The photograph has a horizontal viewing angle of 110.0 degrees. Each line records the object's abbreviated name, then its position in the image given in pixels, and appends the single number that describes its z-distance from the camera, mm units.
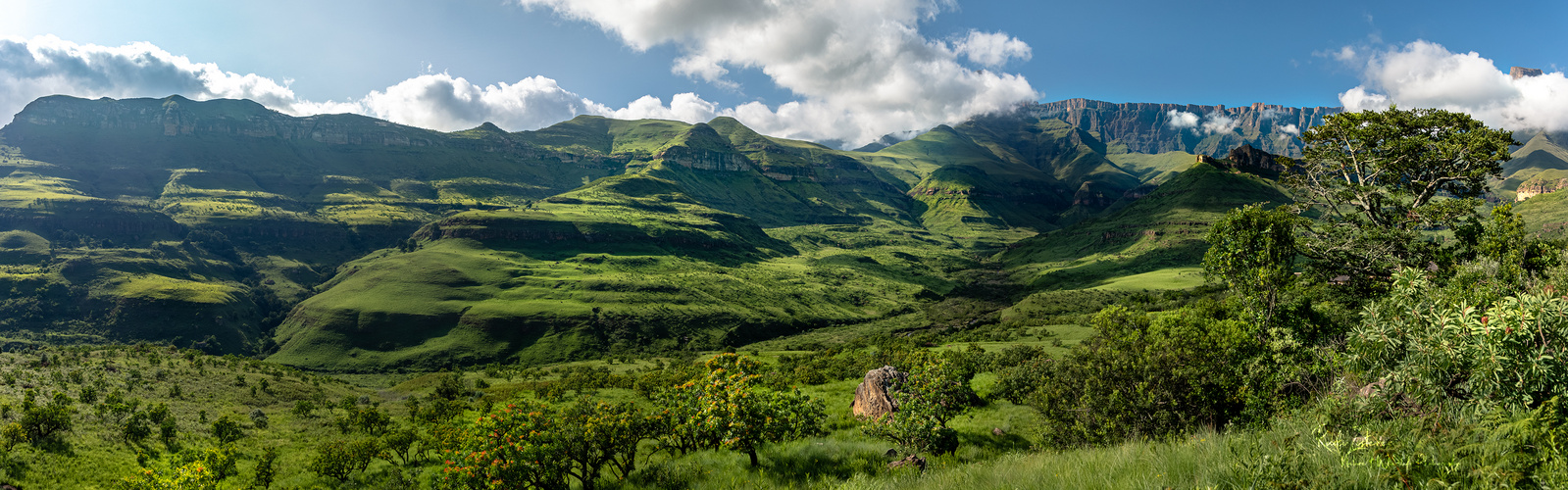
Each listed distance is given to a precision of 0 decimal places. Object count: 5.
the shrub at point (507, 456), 15078
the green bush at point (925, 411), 18109
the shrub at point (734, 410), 17234
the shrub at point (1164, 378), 17906
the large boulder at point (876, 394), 31781
